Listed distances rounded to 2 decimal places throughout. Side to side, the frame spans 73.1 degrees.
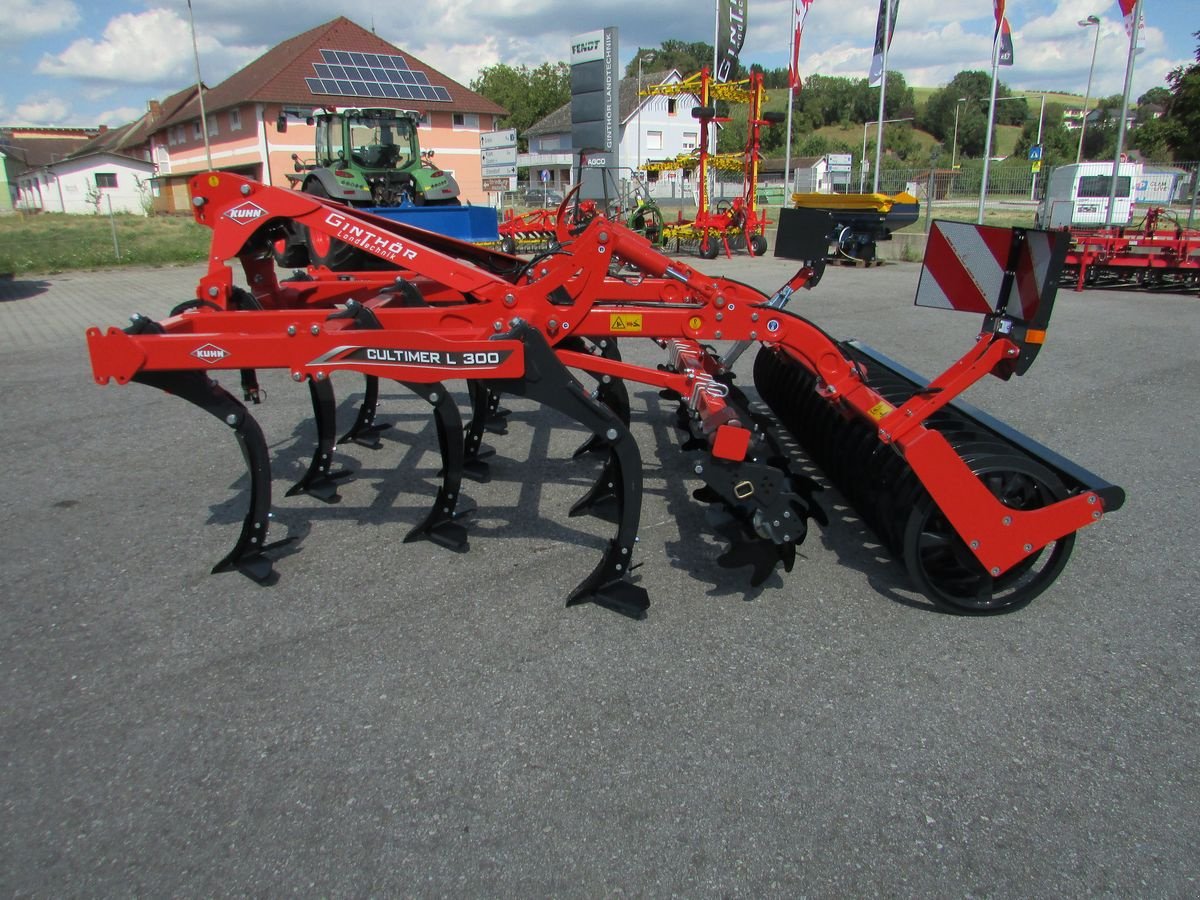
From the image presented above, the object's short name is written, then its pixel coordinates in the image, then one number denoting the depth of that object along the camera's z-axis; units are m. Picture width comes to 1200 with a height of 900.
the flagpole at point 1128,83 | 16.56
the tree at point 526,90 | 75.38
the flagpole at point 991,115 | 19.14
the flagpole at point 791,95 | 22.11
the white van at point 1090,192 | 22.58
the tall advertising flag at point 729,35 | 21.18
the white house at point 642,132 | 57.69
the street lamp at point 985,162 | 19.42
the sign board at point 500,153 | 23.12
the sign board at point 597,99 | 20.44
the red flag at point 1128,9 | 16.50
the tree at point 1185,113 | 34.50
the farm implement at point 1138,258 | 13.77
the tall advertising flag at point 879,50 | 20.28
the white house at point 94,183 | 47.12
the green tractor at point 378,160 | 14.60
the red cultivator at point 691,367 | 3.39
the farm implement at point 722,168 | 18.78
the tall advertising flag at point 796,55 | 21.80
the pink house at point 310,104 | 36.88
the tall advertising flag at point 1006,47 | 19.19
